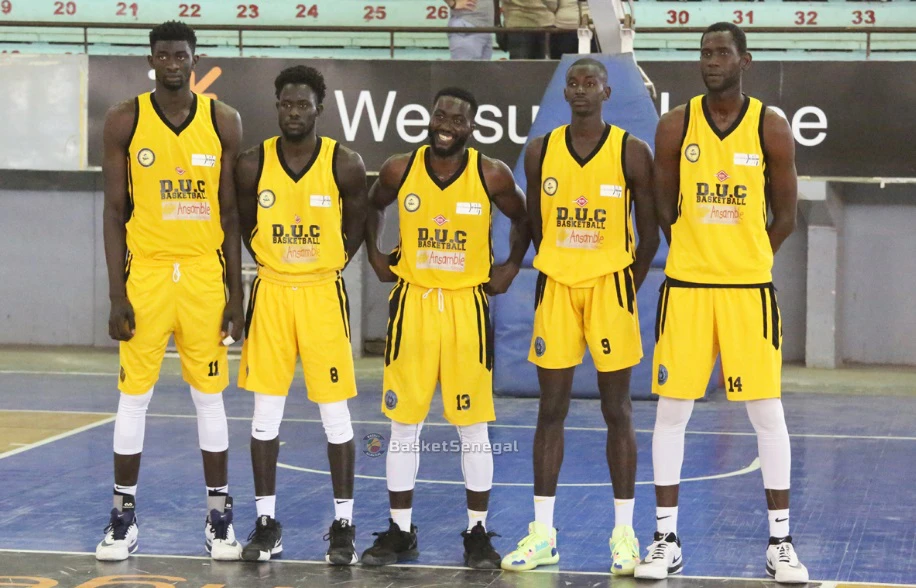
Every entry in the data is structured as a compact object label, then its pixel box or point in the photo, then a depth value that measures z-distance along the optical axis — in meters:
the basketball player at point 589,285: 10.38
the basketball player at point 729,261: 9.95
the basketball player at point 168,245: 10.51
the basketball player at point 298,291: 10.59
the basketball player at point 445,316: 10.54
